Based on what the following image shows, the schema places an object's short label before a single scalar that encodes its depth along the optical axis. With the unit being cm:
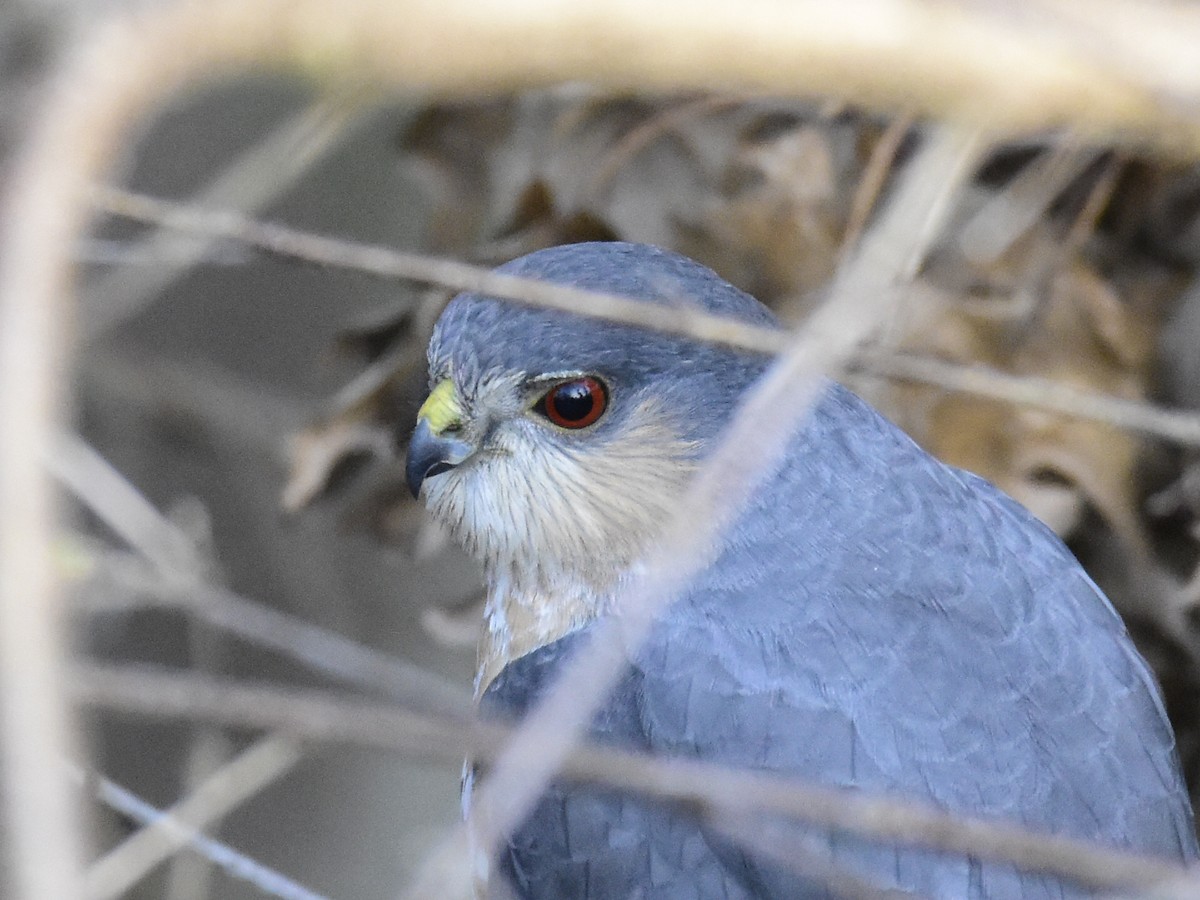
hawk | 265
